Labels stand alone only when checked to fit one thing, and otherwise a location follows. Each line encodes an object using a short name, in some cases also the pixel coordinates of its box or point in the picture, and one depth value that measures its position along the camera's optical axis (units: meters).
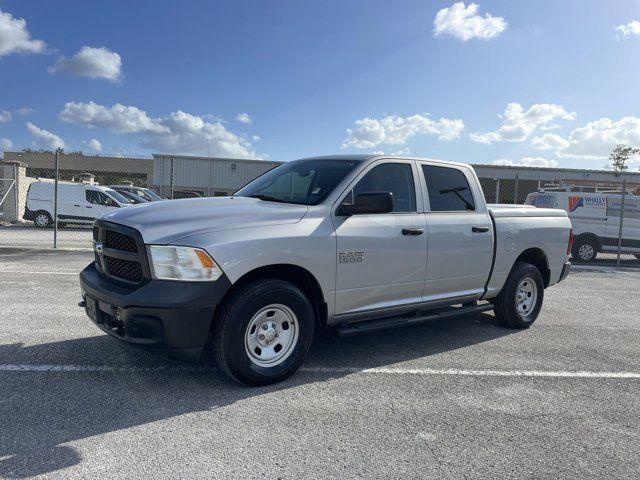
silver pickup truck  3.60
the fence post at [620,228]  13.32
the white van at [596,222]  13.92
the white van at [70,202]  19.08
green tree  63.56
